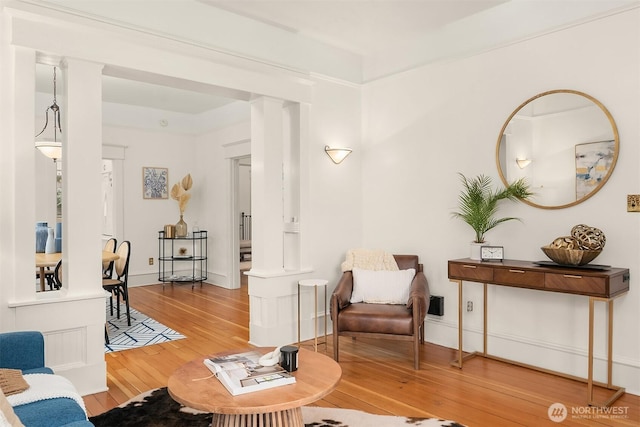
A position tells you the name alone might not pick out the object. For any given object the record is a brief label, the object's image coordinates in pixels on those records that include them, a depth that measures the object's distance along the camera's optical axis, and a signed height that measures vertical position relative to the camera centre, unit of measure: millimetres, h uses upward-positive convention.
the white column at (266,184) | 4238 +229
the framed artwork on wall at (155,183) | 7512 +431
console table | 2910 -510
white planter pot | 3740 -350
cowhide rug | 2631 -1258
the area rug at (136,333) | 4309 -1293
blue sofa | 1832 -838
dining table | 4422 -524
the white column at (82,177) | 3092 +216
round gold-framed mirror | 3277 +472
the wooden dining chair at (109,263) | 5291 -639
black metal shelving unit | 7680 -841
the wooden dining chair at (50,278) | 5207 -811
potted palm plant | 3693 +52
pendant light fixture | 5039 +682
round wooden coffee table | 1863 -817
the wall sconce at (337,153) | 4614 +568
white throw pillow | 4031 -706
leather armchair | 3574 -884
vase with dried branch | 7562 +210
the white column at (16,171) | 2873 +239
